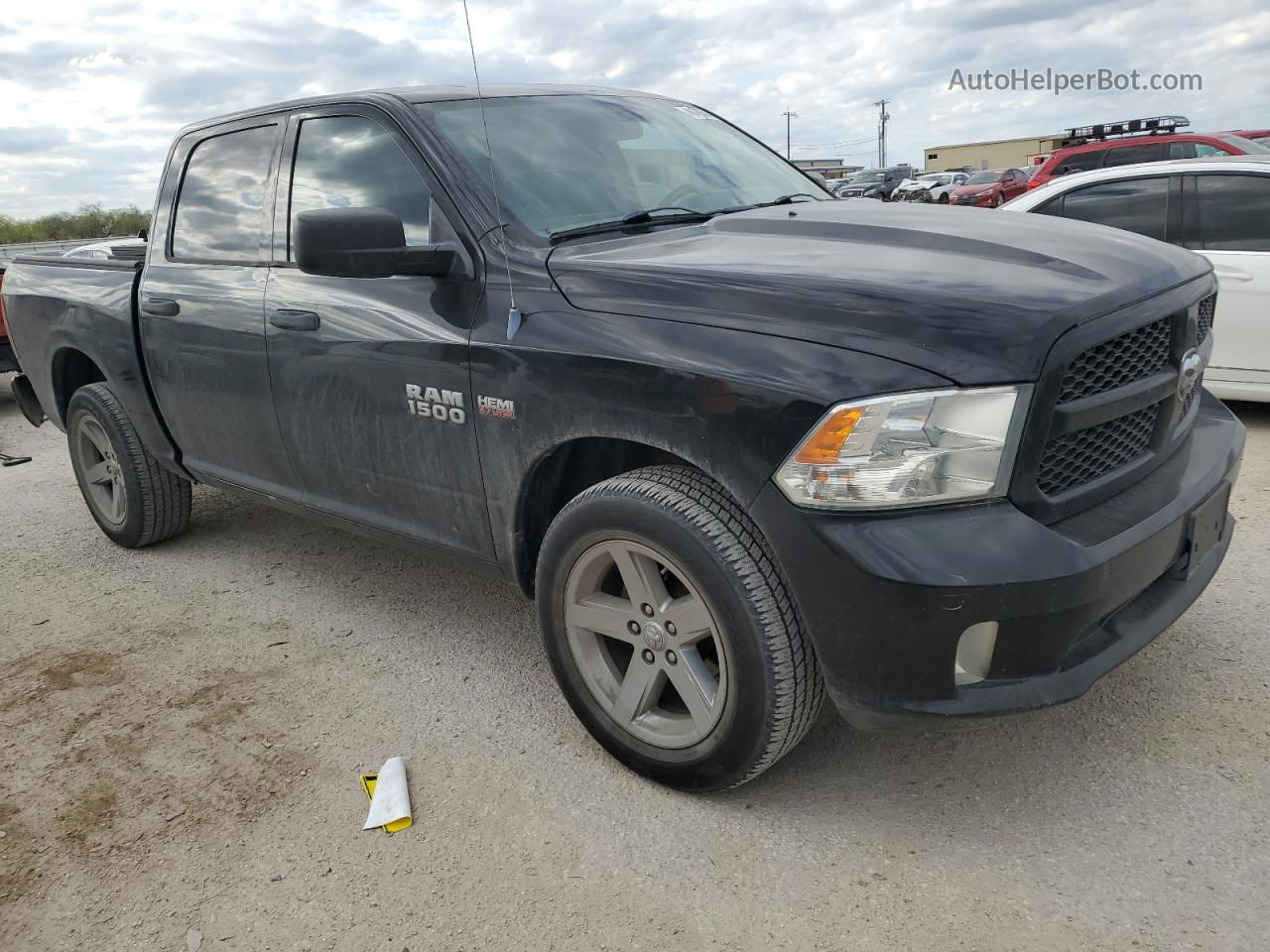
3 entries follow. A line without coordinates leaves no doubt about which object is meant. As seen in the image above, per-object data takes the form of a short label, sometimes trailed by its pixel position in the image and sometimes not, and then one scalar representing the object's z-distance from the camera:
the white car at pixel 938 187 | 19.20
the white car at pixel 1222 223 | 5.49
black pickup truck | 2.09
